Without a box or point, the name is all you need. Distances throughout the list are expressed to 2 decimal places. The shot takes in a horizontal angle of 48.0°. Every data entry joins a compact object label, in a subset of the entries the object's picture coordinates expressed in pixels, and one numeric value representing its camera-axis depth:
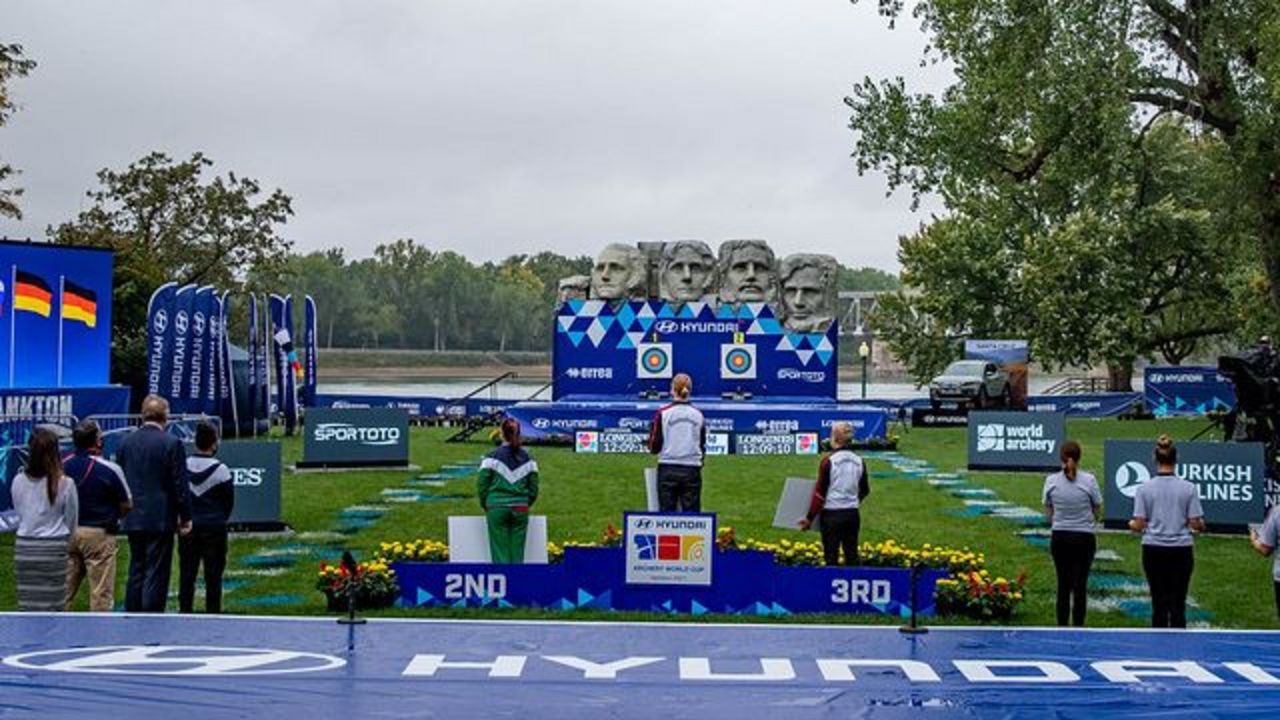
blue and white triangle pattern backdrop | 41.66
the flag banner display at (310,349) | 45.97
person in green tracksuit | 14.24
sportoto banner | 29.48
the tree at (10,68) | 45.75
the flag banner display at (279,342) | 43.19
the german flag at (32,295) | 25.55
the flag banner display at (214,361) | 36.50
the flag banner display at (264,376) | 41.62
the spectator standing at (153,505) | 12.20
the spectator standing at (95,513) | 12.00
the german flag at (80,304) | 26.53
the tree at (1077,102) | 30.38
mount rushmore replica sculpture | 45.06
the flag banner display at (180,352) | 34.19
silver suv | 50.53
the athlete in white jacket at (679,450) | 15.52
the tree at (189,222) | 57.34
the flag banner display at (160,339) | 33.69
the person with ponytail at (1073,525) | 12.86
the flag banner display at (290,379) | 42.66
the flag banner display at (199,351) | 35.16
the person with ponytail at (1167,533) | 12.17
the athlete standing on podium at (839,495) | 13.84
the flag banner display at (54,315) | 25.44
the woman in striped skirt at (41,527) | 11.42
